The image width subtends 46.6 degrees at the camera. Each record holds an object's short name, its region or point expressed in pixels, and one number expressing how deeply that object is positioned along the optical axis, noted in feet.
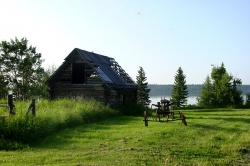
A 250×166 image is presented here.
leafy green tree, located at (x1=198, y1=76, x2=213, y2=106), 195.62
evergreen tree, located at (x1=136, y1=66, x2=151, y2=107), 197.88
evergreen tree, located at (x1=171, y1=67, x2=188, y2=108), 207.62
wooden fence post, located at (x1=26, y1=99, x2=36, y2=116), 50.08
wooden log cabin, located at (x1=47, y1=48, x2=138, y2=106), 97.96
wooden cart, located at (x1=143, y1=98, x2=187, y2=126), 60.95
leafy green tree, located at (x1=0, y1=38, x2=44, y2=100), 138.51
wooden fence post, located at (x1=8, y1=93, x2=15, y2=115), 47.83
